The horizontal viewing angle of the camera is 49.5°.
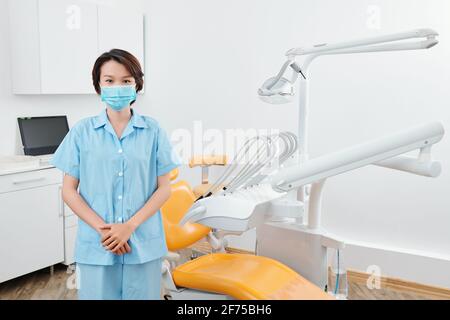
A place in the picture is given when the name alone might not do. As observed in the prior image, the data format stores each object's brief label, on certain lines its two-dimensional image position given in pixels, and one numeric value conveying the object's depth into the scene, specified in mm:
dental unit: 1357
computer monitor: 3229
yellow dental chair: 1513
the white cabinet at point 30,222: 2818
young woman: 1582
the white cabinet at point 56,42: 3035
